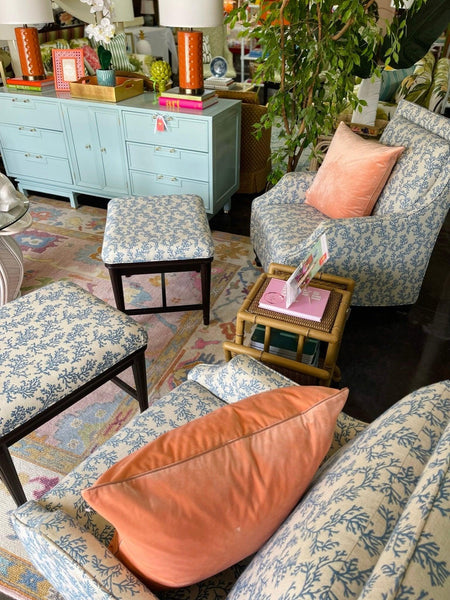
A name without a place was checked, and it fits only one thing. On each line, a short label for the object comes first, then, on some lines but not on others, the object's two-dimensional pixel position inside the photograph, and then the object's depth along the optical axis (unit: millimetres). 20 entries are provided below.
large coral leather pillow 663
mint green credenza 2691
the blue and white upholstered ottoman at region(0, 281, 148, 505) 1229
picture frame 3008
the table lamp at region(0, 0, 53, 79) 2635
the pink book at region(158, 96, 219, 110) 2652
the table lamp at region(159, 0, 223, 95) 2277
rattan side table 1437
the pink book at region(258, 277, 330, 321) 1493
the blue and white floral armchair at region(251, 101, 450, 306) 1904
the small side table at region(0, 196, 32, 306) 2072
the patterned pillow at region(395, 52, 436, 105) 3402
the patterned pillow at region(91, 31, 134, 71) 4875
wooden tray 2797
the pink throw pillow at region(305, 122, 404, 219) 1968
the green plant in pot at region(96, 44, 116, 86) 2803
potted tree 2234
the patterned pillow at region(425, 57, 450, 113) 3648
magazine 1360
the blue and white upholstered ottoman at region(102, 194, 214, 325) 1886
